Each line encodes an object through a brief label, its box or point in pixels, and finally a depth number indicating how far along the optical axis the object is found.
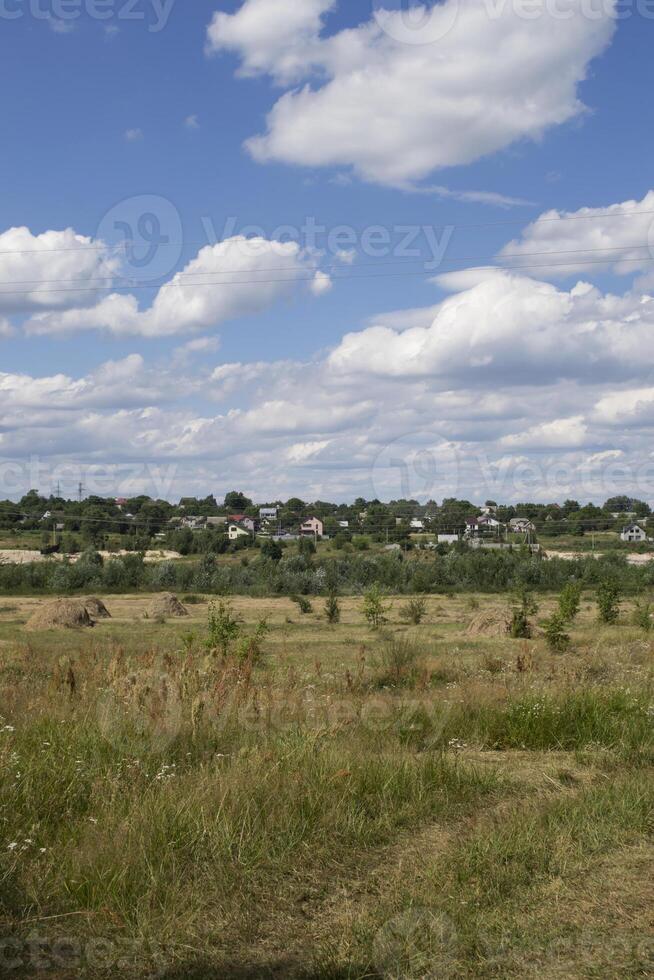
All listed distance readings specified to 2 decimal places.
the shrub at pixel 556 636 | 19.62
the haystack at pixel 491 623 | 27.12
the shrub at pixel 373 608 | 32.16
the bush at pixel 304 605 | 42.01
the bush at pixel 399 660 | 12.38
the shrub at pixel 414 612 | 35.03
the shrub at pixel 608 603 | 28.61
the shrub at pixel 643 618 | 24.23
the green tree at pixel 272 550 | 76.50
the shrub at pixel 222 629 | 18.22
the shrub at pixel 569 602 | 25.14
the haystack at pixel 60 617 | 31.47
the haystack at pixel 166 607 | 39.00
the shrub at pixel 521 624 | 24.95
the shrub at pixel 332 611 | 35.38
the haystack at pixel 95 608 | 37.53
